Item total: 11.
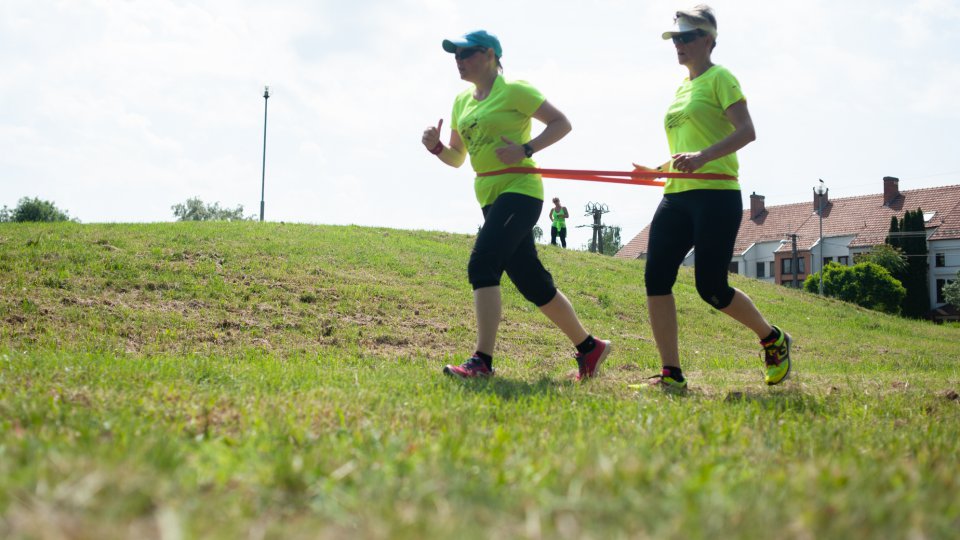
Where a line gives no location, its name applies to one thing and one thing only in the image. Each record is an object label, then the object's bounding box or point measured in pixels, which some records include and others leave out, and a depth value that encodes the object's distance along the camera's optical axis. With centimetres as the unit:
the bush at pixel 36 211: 7538
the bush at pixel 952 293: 5725
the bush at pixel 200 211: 10612
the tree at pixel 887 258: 5675
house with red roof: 6219
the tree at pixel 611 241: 11869
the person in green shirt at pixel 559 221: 2606
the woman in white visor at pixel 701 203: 505
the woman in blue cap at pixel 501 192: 537
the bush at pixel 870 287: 5259
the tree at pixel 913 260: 5956
